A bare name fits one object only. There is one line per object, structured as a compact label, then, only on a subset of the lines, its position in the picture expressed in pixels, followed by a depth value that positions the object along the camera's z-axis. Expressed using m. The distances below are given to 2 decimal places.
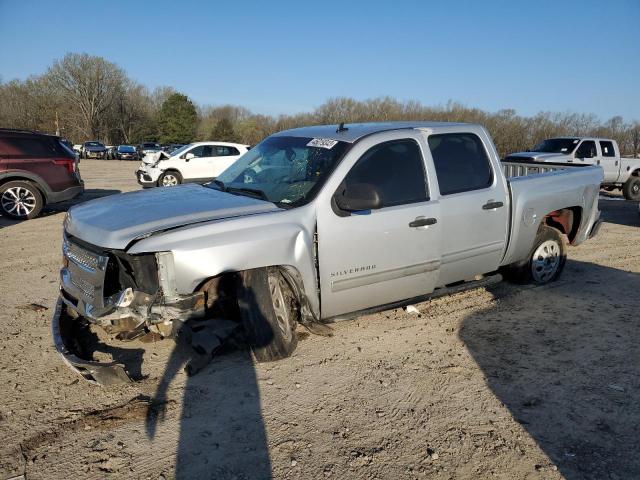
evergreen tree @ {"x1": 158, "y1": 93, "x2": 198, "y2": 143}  62.97
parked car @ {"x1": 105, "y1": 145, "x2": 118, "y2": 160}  47.22
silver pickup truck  3.46
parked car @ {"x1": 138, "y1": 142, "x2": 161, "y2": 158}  46.75
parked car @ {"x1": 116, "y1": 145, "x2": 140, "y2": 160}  46.03
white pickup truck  16.15
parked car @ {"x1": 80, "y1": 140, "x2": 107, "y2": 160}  47.44
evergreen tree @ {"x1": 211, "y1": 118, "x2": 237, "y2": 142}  54.36
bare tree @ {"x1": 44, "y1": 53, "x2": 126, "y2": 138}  60.44
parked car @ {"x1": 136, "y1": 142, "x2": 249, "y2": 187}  16.86
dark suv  10.57
